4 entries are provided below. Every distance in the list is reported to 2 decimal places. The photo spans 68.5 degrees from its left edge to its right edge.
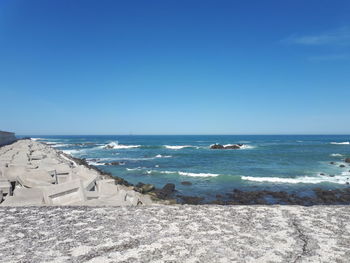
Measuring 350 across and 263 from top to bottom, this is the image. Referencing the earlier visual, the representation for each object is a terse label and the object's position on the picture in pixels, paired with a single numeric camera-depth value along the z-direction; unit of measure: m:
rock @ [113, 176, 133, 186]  14.87
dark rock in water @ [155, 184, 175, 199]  12.97
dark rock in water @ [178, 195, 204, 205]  11.98
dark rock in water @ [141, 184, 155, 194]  13.45
